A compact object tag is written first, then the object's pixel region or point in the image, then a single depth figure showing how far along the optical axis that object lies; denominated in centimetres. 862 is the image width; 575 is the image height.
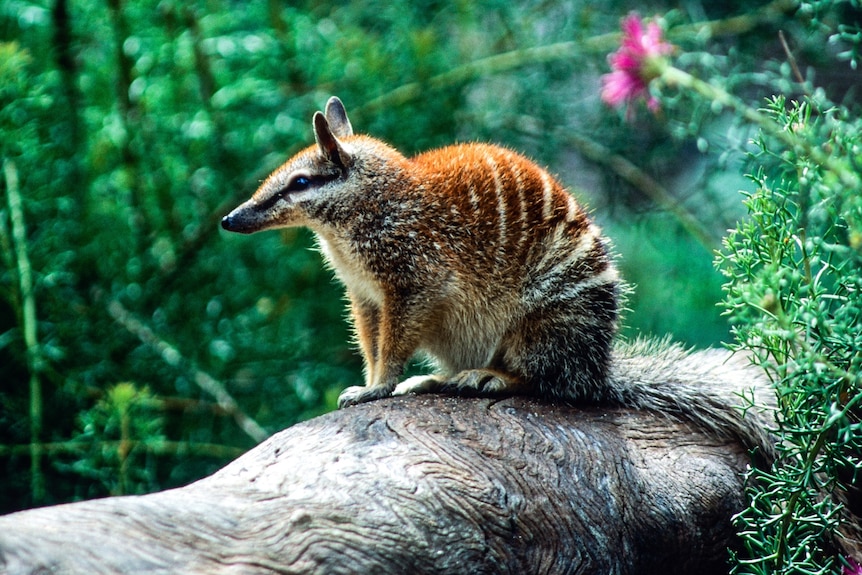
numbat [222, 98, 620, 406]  469
